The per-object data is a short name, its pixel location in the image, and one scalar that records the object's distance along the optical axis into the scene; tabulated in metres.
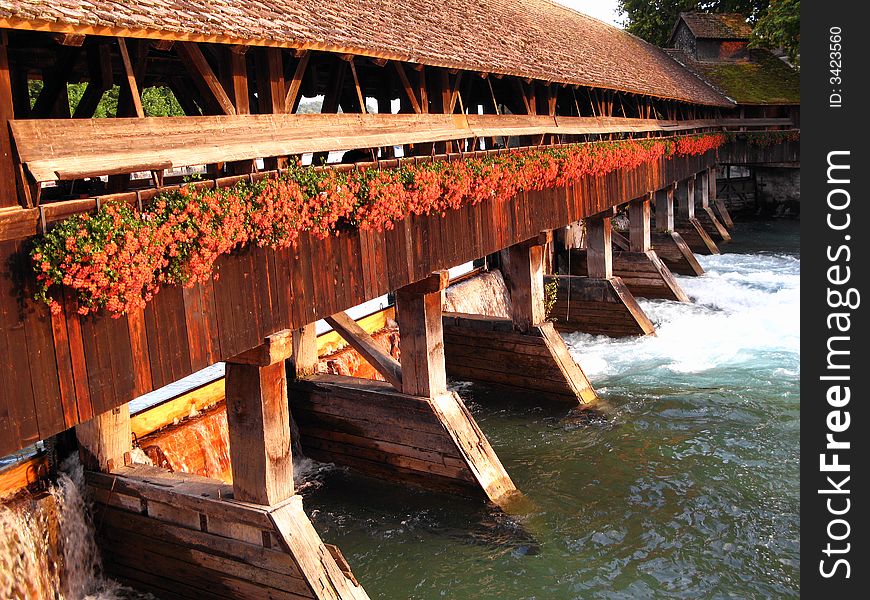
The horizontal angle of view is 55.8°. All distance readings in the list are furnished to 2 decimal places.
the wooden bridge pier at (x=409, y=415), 8.30
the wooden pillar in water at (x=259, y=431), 6.05
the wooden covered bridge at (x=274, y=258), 4.28
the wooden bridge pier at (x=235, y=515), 5.99
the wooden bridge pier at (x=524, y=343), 11.12
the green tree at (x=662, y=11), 37.53
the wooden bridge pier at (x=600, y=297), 14.52
